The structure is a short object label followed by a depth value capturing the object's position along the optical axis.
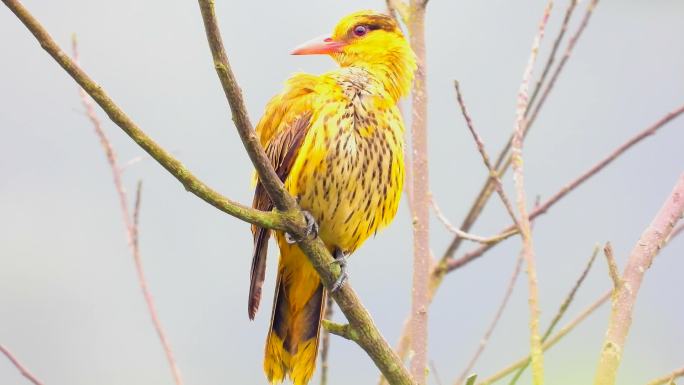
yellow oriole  4.72
